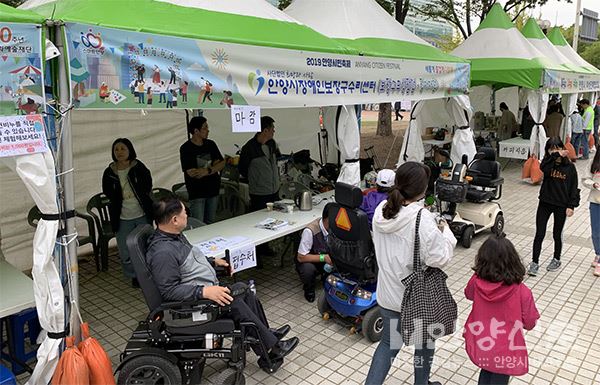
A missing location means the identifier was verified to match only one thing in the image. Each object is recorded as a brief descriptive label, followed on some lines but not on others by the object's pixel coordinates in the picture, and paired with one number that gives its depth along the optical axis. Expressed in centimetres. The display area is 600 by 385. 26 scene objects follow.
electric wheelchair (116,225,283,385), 288
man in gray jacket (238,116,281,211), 555
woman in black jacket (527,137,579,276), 473
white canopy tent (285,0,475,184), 546
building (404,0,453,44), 2705
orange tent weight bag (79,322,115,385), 276
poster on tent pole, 242
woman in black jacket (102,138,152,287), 459
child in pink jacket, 248
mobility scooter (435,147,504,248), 597
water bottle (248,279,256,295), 332
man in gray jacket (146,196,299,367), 290
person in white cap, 389
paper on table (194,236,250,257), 386
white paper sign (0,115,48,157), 246
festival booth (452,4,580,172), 970
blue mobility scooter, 369
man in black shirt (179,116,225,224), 516
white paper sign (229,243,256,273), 377
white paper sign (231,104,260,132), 362
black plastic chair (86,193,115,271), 527
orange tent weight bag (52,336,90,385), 264
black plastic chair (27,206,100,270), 520
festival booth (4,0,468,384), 274
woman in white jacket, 254
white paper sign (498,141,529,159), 1089
